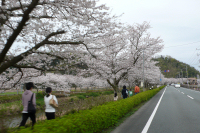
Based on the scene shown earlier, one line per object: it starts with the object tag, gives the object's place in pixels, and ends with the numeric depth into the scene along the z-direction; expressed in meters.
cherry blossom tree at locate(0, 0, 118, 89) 4.42
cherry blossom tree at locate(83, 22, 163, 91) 14.78
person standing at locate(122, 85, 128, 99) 11.30
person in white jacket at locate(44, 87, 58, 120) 4.31
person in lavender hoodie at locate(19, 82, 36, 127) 4.20
